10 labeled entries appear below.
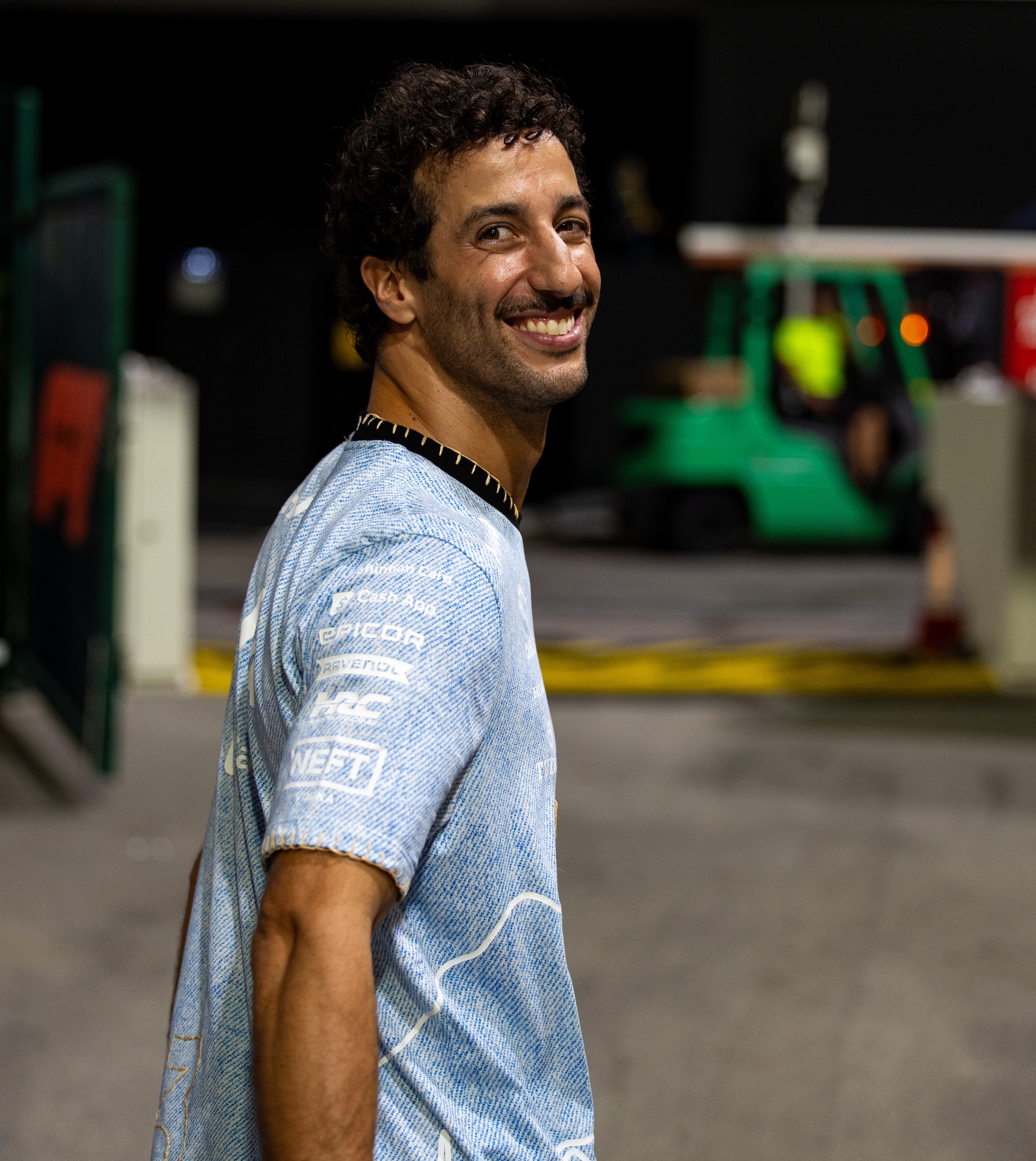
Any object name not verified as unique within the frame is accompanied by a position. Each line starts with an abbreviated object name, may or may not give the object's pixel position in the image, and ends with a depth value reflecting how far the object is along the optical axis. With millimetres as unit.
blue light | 20250
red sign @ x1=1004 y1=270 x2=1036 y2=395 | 16000
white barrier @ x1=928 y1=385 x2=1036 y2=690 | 8656
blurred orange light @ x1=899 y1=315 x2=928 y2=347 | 15250
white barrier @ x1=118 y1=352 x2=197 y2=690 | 7871
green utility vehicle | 14352
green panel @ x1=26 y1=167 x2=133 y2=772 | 5672
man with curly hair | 1150
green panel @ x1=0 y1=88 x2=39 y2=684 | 7152
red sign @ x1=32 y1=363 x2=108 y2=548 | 5895
